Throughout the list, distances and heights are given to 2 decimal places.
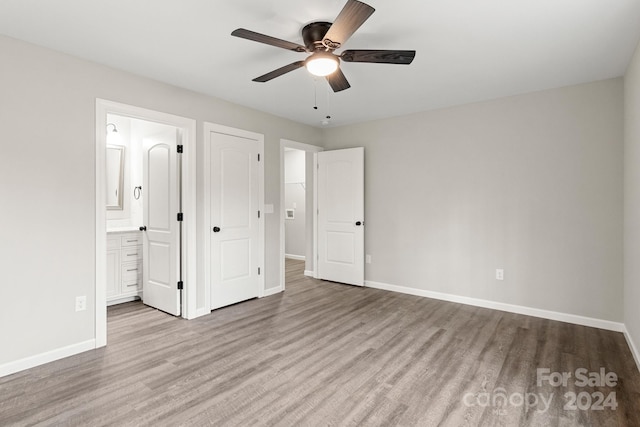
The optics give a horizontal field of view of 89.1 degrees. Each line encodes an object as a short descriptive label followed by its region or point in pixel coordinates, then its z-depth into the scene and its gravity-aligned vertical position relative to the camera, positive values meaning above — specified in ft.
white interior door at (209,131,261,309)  12.48 -0.40
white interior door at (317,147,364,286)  16.03 -0.31
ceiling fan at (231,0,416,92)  6.39 +3.44
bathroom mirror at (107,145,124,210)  14.05 +1.42
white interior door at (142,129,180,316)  11.83 -0.56
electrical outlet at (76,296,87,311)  8.98 -2.65
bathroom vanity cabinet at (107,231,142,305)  13.05 -2.40
